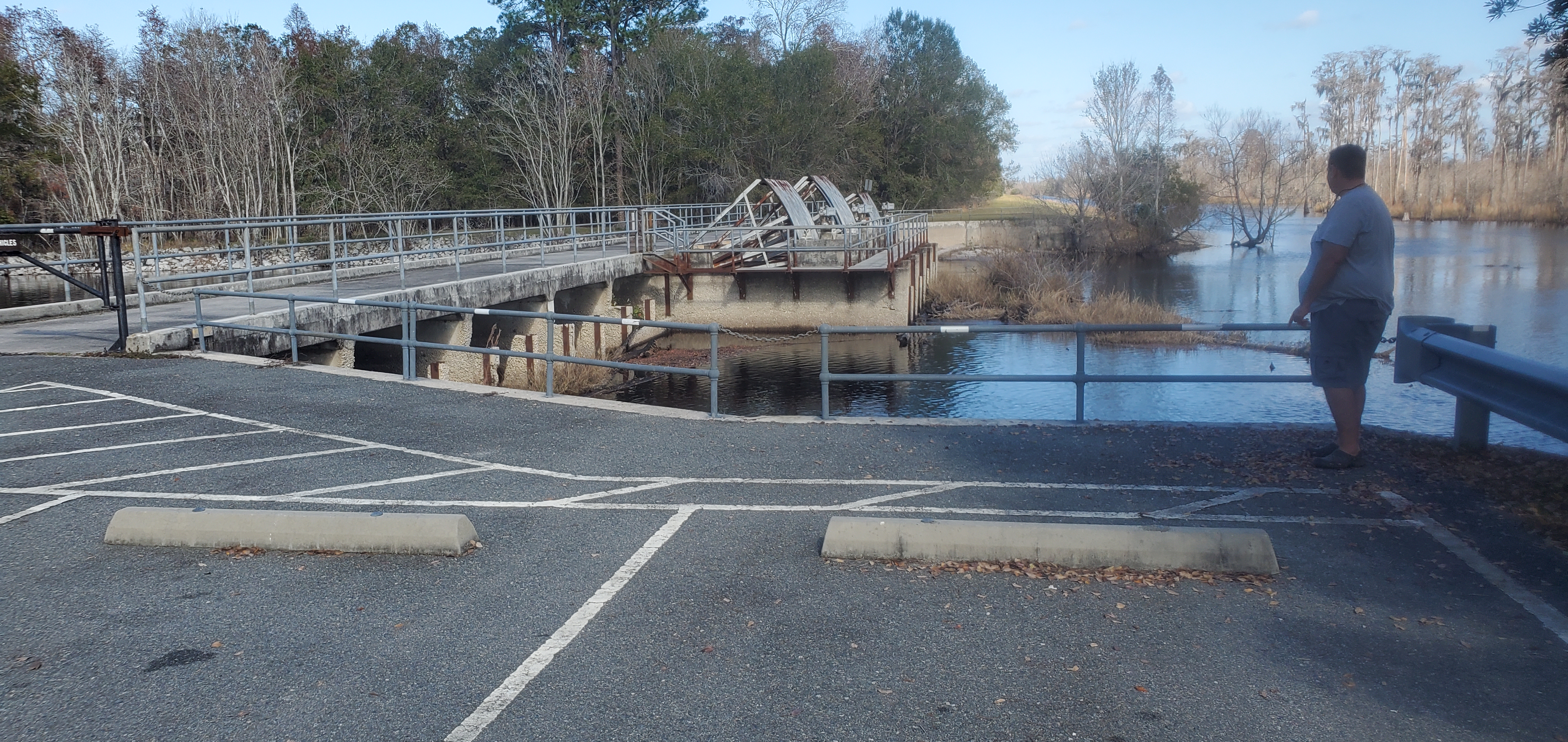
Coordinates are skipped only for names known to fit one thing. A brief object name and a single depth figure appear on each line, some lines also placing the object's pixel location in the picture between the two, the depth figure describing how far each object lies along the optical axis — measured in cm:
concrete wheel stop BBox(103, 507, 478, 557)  570
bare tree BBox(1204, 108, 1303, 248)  5550
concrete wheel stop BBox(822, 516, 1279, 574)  523
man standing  667
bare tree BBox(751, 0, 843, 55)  6550
